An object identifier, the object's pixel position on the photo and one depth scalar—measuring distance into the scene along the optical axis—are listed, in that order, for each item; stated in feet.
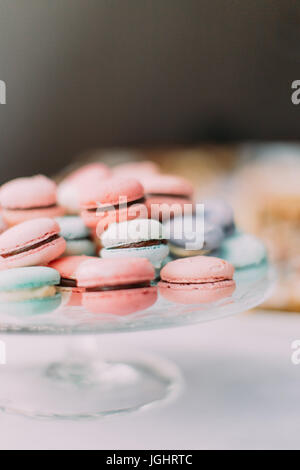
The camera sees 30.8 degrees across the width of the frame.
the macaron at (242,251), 2.56
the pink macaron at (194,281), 2.15
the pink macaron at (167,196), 2.48
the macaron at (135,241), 2.16
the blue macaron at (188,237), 2.37
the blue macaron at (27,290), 2.01
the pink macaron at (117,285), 2.01
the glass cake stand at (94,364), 1.96
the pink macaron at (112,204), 2.27
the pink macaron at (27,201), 2.37
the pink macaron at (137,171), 2.86
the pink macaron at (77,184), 2.60
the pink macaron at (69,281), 2.07
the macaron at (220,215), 2.67
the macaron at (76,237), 2.34
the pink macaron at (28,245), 2.10
